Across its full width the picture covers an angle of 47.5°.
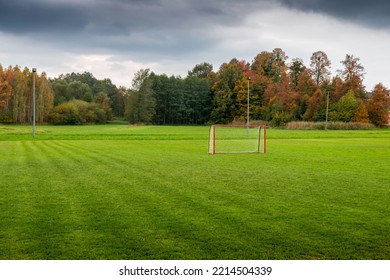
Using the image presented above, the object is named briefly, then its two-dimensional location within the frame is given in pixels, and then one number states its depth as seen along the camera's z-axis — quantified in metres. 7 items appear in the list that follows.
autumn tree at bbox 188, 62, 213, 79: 128.12
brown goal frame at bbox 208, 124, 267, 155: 22.91
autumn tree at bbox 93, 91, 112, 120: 107.73
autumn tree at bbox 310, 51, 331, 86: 86.06
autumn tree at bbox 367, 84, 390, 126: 73.38
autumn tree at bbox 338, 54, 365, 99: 78.62
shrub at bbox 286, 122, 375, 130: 67.81
